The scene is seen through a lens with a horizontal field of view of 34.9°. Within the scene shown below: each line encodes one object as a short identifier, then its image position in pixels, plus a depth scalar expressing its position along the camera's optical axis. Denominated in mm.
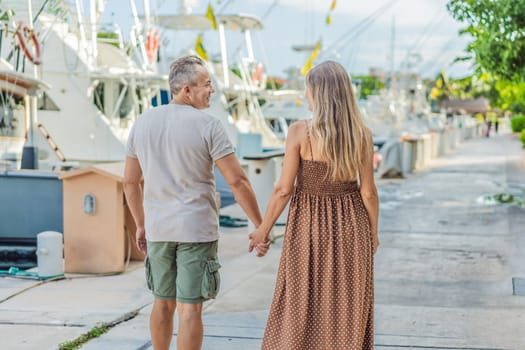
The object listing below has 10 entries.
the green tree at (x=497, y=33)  12656
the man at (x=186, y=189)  4434
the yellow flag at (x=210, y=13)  20703
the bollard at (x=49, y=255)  8172
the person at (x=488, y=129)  65000
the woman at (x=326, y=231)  4367
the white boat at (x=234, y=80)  30500
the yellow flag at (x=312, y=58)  24572
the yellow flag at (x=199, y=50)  24281
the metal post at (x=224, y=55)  33312
